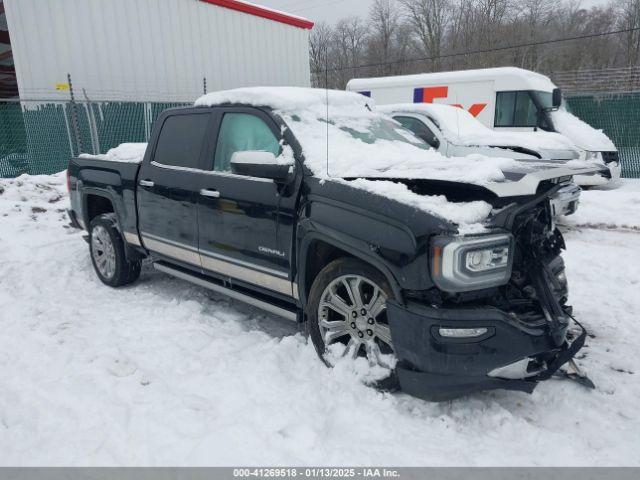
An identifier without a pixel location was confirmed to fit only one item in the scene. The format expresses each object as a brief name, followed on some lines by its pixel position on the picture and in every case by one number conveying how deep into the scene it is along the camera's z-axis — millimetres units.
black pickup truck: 2729
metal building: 13258
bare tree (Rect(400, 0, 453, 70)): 36594
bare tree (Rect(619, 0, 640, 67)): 33844
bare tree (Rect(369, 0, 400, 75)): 34284
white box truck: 11133
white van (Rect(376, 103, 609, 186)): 8172
